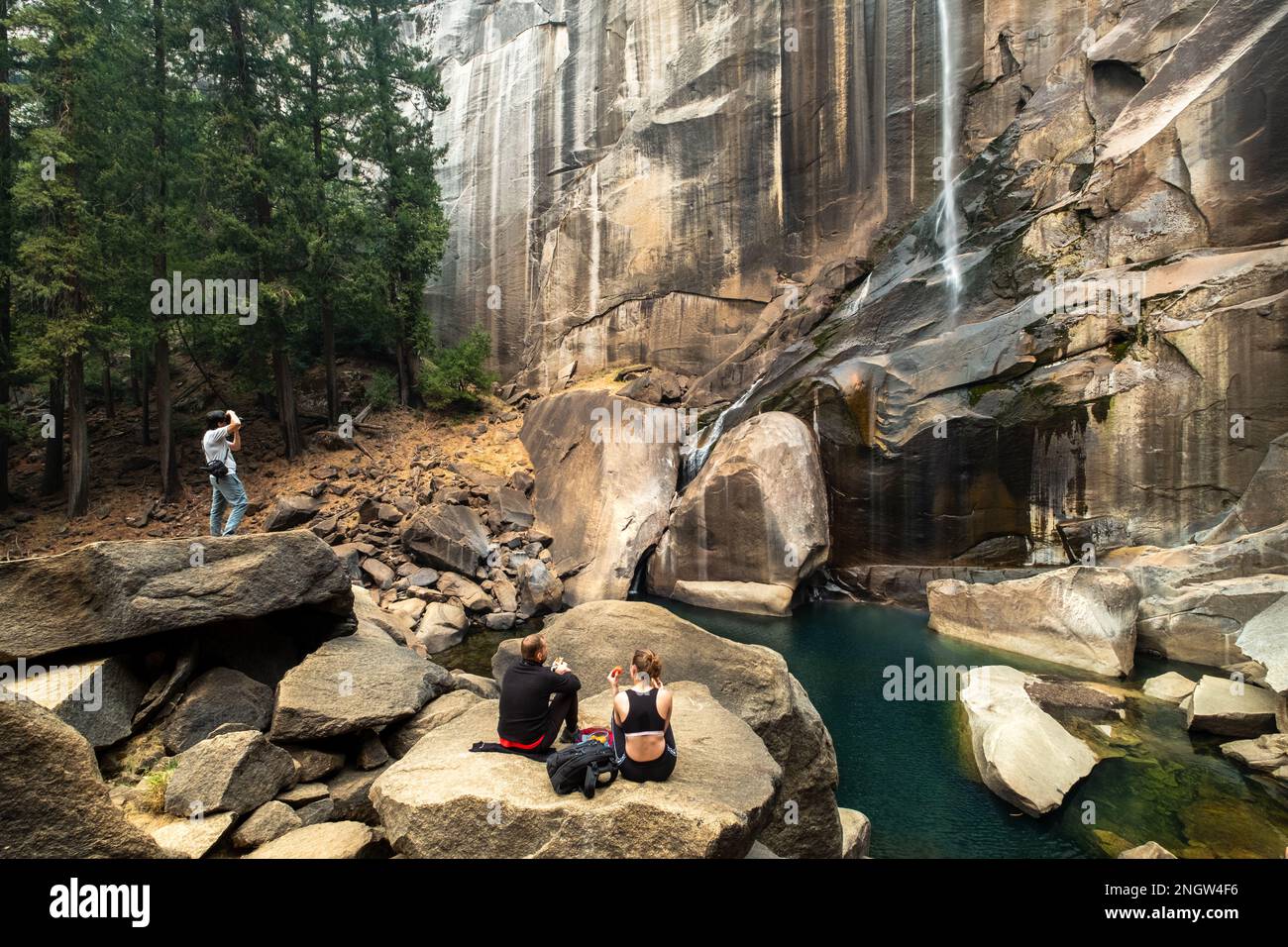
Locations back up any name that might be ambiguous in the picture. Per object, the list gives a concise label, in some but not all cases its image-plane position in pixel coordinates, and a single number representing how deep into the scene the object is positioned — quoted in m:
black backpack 4.59
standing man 8.52
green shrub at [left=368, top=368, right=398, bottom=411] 25.84
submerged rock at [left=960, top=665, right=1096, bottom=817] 7.86
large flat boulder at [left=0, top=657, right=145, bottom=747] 6.21
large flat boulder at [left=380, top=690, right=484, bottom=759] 7.62
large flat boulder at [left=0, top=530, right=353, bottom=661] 6.50
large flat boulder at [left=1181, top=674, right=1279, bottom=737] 9.09
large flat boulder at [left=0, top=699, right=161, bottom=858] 3.55
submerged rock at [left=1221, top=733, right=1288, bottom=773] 8.25
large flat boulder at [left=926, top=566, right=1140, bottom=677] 11.91
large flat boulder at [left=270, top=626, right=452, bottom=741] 6.90
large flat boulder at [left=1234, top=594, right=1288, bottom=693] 8.70
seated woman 4.74
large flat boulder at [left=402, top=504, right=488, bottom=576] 17.62
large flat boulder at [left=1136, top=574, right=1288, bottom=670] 10.85
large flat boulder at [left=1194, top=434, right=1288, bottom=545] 12.12
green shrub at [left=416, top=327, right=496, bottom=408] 26.67
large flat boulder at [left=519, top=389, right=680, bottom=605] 19.23
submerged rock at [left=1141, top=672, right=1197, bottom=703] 10.49
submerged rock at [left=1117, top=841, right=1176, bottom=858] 6.44
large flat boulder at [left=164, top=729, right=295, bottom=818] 5.61
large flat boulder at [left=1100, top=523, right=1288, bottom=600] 11.51
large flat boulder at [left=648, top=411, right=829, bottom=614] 17.53
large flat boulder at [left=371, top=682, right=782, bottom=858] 4.18
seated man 5.47
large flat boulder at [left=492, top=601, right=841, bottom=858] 6.59
